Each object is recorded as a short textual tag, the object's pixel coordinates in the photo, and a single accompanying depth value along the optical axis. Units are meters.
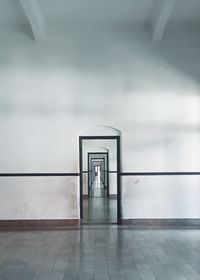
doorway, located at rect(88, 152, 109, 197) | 16.36
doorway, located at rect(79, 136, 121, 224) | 8.24
